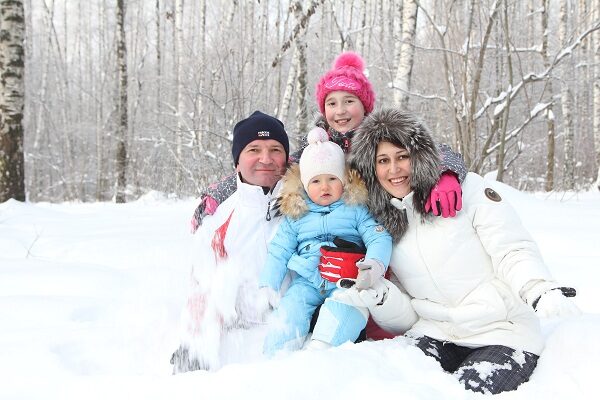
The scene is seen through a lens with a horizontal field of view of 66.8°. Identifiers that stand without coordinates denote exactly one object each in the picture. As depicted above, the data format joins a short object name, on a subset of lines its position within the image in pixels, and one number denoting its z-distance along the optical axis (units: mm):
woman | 1823
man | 2178
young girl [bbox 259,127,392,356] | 2057
